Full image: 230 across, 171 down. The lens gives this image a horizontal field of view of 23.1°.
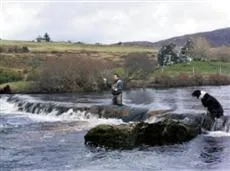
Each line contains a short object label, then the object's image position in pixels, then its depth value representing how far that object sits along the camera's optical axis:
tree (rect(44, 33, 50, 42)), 132.36
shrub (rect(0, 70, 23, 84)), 58.42
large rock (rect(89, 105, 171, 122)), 30.56
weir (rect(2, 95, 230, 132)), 26.83
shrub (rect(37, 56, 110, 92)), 51.38
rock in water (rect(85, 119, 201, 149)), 22.41
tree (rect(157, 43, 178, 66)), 75.81
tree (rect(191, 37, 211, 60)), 93.49
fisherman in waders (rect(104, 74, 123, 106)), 29.97
